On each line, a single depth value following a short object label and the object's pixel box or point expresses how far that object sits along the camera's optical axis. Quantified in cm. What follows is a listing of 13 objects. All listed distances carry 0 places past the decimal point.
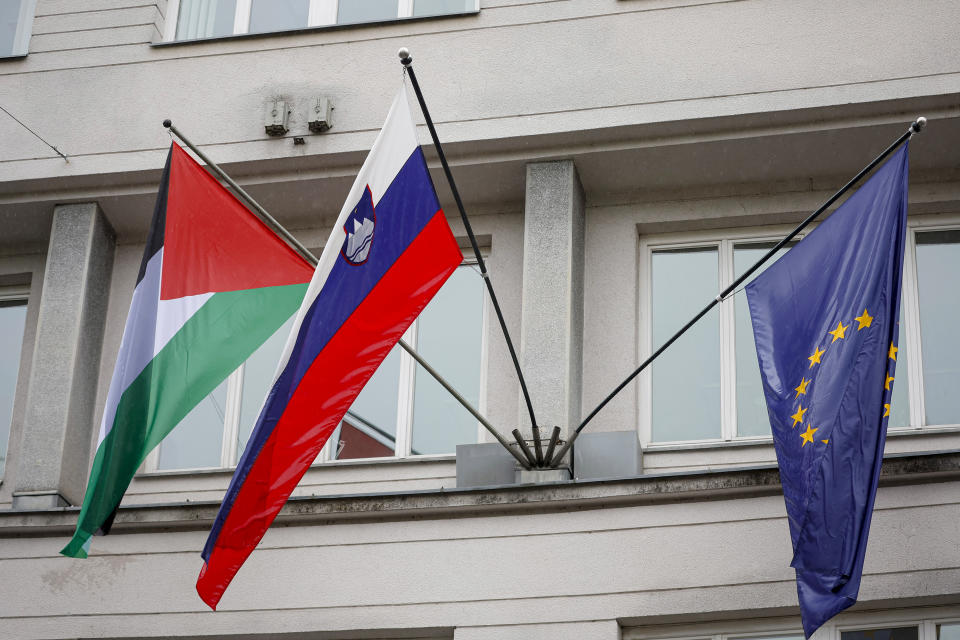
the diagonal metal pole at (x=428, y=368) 1413
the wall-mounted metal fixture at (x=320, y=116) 1675
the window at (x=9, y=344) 1739
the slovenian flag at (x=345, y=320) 1203
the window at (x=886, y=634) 1370
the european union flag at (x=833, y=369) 1212
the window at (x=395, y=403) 1620
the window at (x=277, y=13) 1769
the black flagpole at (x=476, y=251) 1324
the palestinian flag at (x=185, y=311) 1340
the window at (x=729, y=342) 1543
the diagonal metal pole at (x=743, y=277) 1330
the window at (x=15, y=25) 1847
